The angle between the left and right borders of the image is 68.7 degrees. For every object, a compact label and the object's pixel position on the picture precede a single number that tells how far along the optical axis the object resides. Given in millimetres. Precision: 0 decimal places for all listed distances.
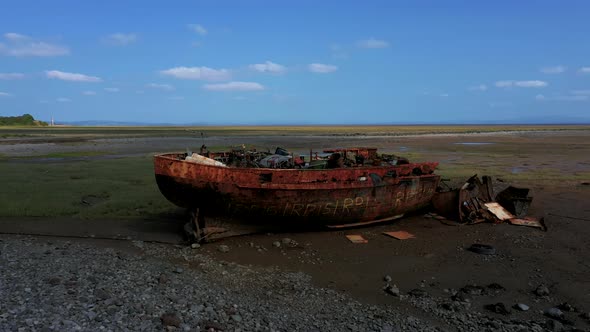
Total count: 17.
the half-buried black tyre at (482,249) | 8008
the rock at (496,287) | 6395
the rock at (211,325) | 4762
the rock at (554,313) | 5502
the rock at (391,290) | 6168
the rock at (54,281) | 5680
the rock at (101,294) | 5320
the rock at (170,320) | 4738
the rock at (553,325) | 5139
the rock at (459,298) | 5953
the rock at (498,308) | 5616
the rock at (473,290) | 6250
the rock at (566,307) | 5707
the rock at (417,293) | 6133
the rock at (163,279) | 6102
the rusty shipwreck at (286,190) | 8672
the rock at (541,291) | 6167
